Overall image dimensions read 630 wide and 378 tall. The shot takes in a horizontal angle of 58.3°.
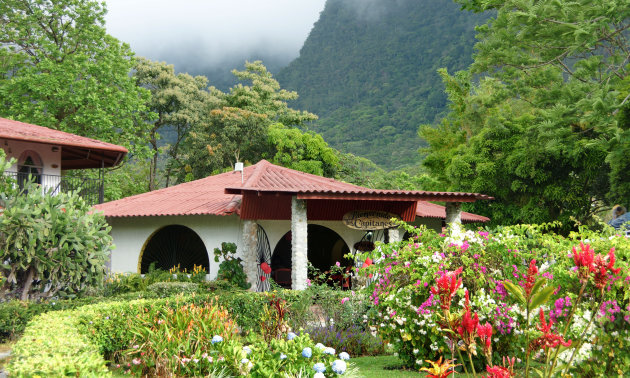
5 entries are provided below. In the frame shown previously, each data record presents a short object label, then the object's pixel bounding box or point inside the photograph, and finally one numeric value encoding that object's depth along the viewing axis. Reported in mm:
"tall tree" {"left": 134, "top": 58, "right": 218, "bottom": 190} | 37938
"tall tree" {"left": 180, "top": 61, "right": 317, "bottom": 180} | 33125
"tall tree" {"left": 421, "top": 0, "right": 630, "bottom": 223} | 15523
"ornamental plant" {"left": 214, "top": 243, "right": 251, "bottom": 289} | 15602
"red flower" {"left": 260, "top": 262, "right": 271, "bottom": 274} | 15266
